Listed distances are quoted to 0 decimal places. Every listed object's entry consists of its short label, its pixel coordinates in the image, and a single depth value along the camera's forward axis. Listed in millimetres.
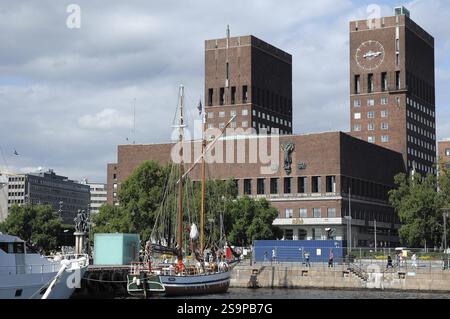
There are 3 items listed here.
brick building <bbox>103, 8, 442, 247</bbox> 154625
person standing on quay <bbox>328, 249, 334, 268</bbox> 79062
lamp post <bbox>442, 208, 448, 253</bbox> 106569
